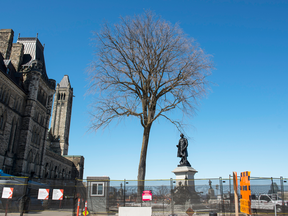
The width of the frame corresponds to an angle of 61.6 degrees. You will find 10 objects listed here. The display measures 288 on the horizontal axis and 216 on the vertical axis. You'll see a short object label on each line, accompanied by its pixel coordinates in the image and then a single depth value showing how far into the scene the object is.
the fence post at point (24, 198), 11.84
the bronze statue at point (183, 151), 15.93
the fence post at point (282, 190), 11.83
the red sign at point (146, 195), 11.99
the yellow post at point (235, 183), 8.14
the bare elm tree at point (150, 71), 16.41
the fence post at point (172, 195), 11.88
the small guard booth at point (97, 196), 13.25
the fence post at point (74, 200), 12.52
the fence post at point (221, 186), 11.95
